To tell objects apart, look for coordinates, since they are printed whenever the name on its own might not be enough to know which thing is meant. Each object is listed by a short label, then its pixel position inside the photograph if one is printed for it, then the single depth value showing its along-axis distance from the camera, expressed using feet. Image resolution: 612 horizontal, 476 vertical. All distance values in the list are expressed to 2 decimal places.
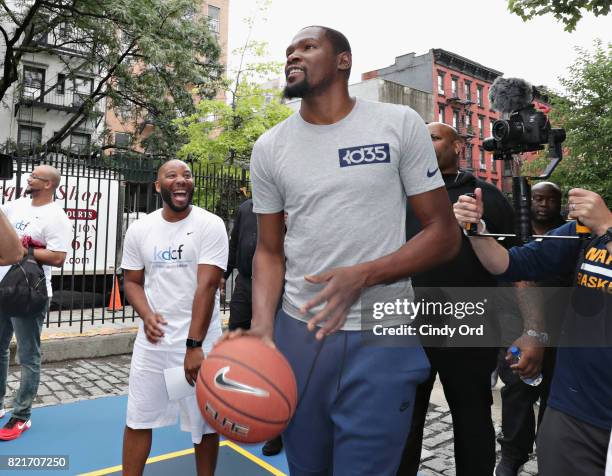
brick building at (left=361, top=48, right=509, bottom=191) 141.49
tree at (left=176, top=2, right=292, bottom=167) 64.18
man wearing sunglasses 14.62
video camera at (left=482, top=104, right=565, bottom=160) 8.77
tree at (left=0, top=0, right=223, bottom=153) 60.03
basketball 5.60
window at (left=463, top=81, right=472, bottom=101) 148.60
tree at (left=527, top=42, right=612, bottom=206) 84.28
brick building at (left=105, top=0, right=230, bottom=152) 79.97
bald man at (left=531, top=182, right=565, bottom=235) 14.98
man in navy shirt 6.82
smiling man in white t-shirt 10.36
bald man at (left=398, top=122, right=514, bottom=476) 9.54
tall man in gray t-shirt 5.90
